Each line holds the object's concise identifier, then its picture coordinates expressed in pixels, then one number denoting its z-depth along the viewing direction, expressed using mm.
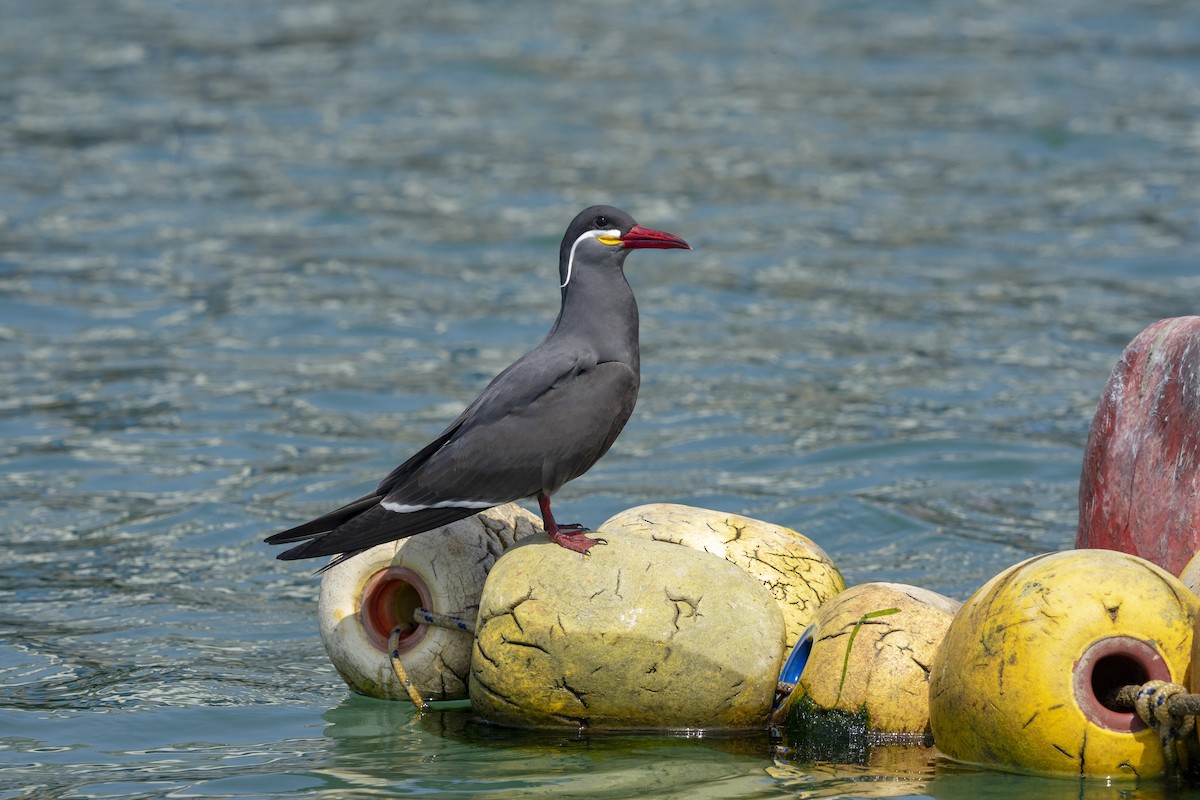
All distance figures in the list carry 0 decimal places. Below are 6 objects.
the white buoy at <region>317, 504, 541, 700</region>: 13578
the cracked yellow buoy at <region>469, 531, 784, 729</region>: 12562
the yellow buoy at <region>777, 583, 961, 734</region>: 12500
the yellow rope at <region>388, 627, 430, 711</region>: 13578
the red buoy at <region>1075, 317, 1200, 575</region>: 13422
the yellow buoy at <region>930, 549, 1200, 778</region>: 11227
